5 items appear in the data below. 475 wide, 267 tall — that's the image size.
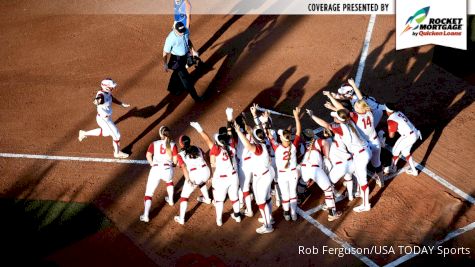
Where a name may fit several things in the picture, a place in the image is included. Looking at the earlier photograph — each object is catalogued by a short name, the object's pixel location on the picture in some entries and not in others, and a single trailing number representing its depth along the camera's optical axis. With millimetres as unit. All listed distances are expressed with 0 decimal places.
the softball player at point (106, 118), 22531
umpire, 25156
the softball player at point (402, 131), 21141
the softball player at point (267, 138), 20219
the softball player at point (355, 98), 21797
